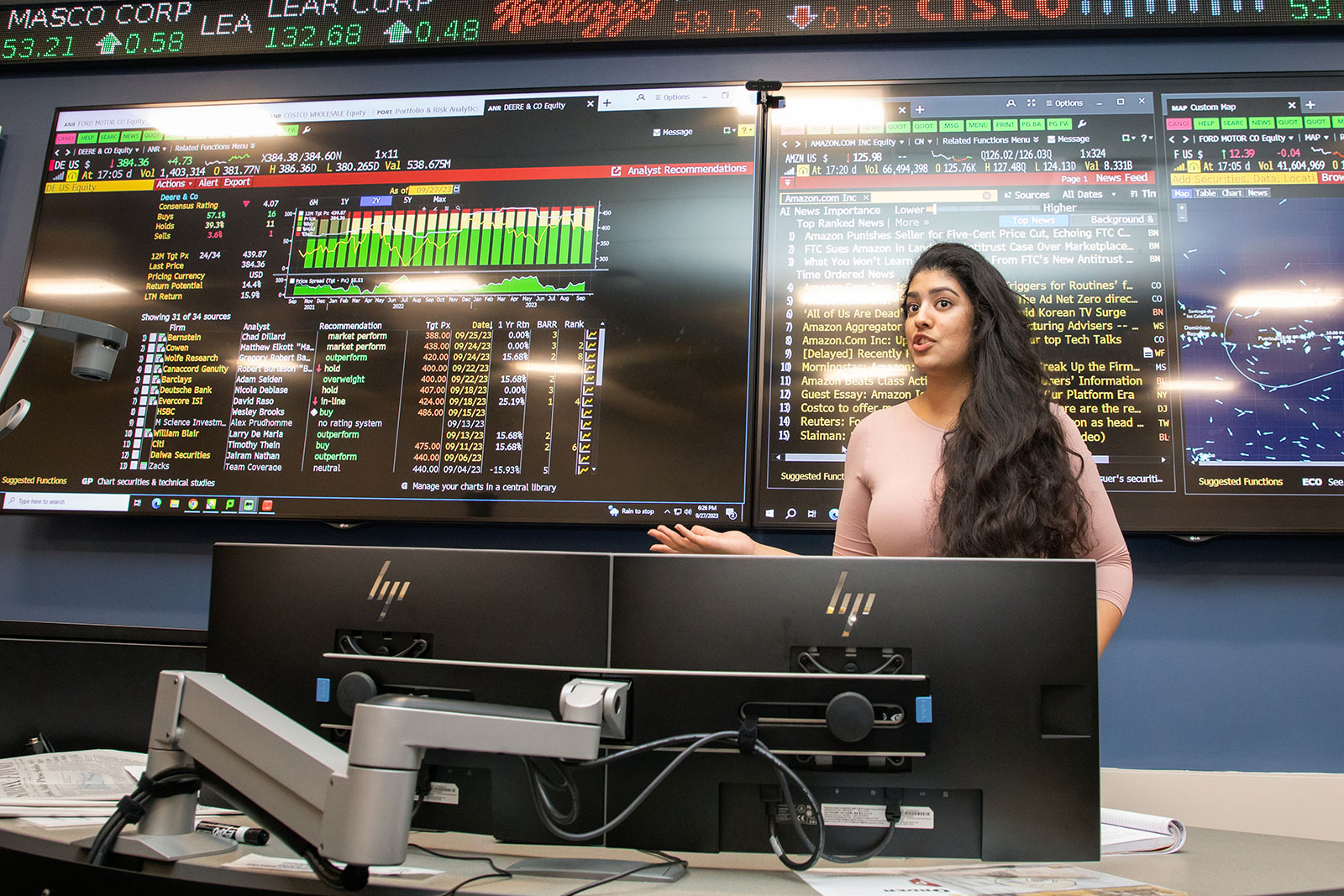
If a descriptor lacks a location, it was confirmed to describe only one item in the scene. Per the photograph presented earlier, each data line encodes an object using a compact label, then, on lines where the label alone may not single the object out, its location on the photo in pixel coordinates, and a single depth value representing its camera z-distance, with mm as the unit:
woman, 1468
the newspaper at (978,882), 774
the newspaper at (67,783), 1002
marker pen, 937
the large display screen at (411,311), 2164
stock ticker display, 2289
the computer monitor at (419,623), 884
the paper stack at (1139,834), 991
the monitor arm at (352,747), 665
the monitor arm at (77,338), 1115
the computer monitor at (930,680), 828
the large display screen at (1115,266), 1998
